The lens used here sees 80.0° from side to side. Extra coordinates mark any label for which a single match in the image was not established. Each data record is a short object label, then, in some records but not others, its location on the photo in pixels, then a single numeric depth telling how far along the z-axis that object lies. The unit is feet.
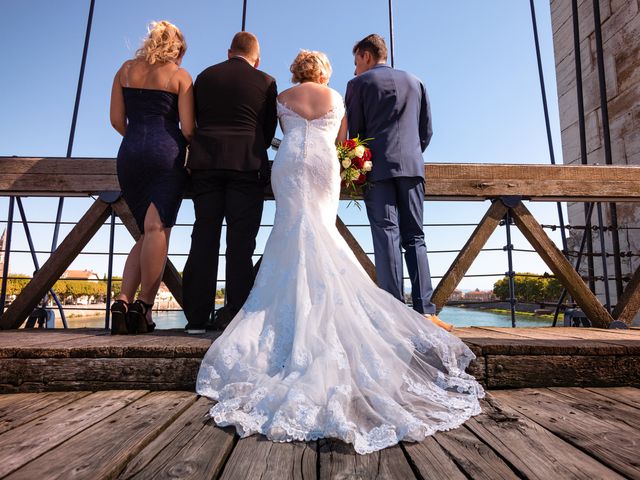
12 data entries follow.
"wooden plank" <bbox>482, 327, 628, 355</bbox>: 5.77
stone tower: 17.49
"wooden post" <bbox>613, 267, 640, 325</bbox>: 8.98
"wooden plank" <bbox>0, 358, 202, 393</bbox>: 5.52
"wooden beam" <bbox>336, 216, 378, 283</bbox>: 8.64
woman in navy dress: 7.21
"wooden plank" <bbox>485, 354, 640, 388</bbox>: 5.72
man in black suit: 7.30
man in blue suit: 7.78
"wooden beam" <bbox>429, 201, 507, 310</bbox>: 8.59
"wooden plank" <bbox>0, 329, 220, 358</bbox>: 5.50
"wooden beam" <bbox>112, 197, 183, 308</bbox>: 8.35
